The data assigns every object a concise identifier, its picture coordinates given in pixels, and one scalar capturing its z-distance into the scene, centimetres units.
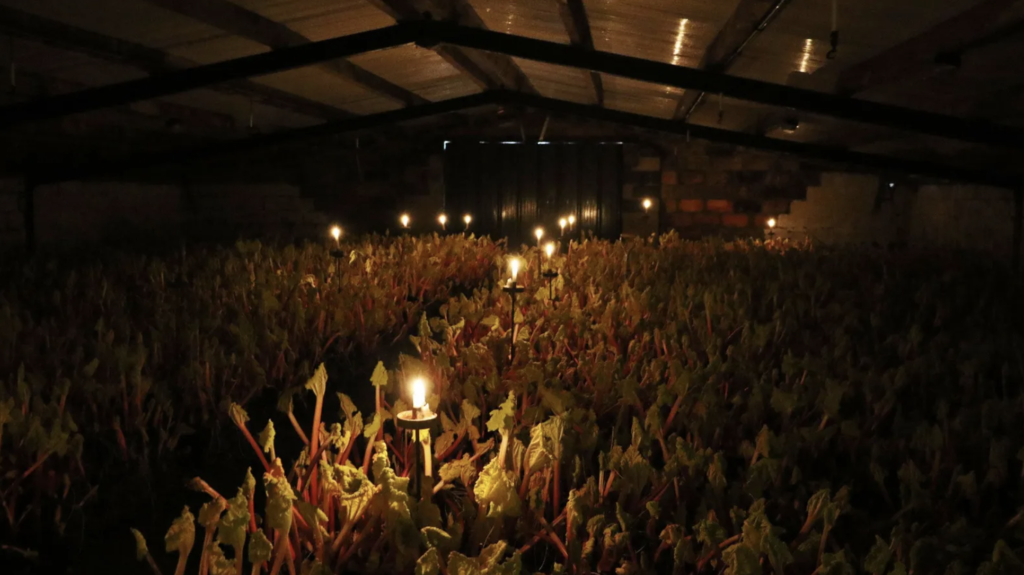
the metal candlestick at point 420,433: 189
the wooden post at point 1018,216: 732
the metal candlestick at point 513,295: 357
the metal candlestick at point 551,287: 504
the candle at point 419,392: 192
